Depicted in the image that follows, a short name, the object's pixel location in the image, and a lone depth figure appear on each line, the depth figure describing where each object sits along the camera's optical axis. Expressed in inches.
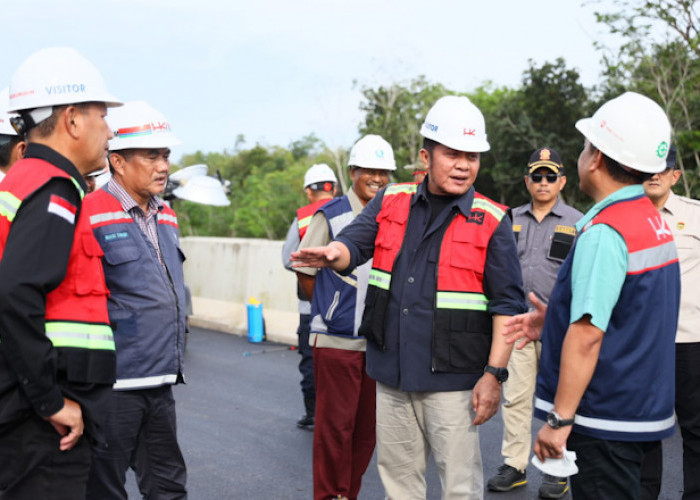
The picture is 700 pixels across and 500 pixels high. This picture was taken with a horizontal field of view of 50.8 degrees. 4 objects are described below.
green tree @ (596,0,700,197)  482.3
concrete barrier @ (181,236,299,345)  486.0
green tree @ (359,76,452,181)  1270.9
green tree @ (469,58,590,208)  798.5
